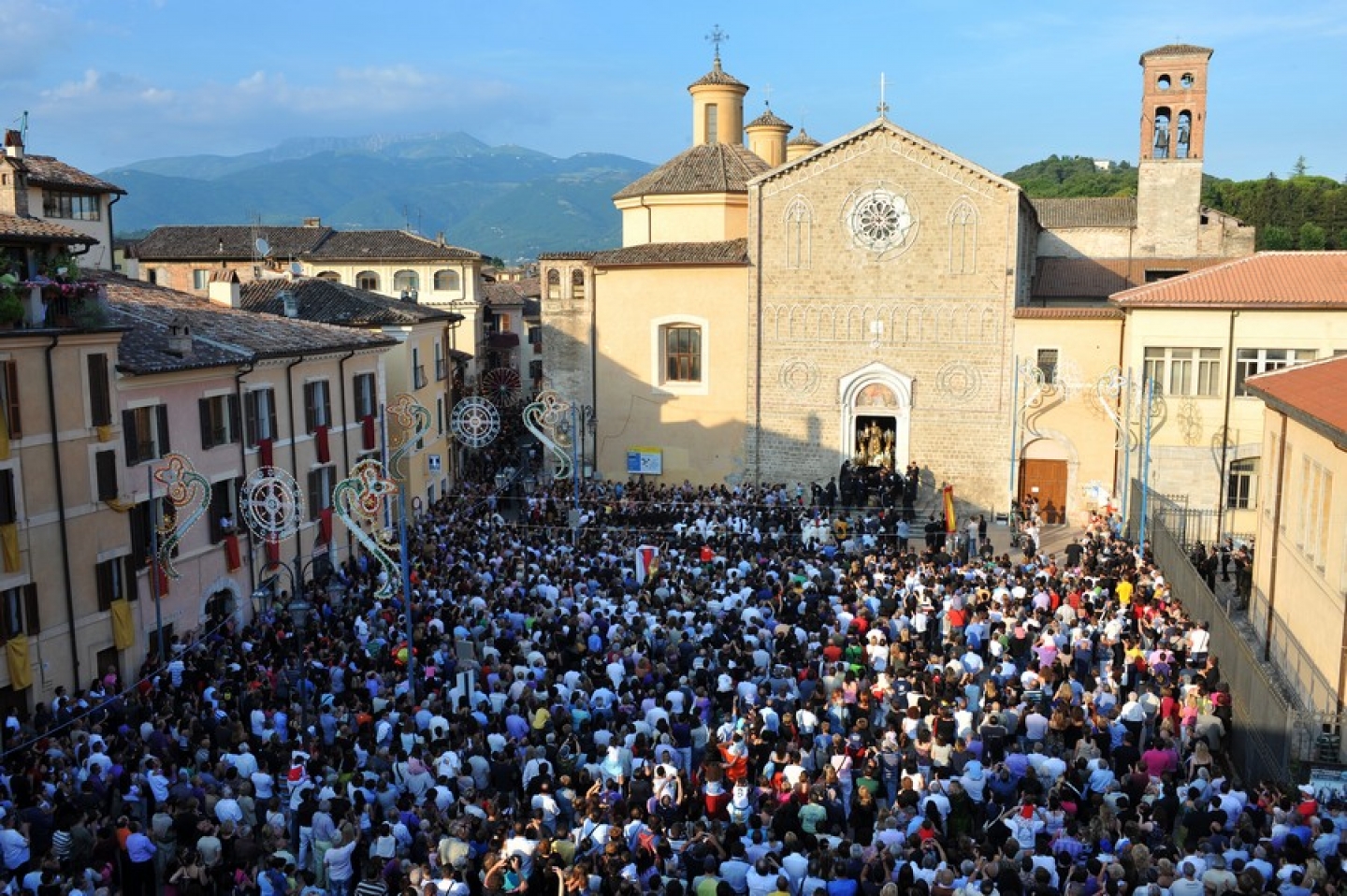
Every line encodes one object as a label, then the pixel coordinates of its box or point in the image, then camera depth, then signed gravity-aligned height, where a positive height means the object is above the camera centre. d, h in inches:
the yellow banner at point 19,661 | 714.8 -221.0
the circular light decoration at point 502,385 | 2204.5 -170.9
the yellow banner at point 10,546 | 716.0 -150.6
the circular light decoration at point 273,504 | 786.2 -143.8
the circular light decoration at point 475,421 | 1075.2 -118.2
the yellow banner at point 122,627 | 802.2 -224.3
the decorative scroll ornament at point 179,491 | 823.1 -137.3
